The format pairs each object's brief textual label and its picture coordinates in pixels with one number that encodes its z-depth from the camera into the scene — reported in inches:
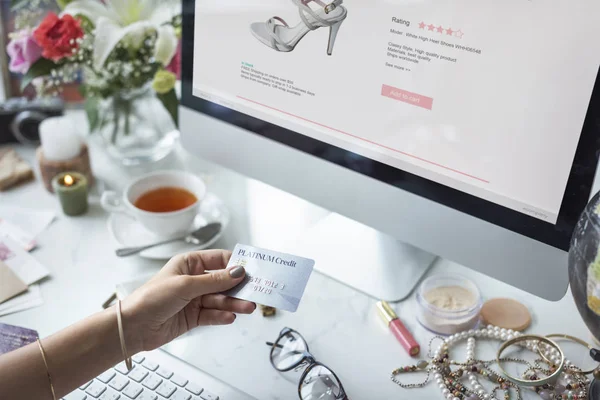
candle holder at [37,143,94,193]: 40.2
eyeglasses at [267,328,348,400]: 28.0
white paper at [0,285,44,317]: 32.6
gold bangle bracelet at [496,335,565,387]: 27.8
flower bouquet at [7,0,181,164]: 37.9
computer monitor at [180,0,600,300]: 23.5
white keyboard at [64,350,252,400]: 27.5
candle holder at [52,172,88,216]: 38.6
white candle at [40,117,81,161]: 39.9
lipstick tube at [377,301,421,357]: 30.8
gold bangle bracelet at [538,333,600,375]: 30.9
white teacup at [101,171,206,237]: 35.1
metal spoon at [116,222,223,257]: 35.6
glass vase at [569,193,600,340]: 22.6
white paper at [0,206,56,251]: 37.3
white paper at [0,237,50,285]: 34.7
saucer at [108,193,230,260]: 36.0
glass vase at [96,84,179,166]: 43.0
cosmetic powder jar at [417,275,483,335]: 31.2
